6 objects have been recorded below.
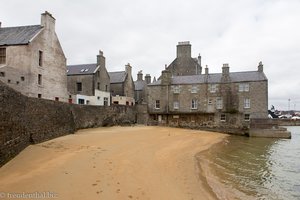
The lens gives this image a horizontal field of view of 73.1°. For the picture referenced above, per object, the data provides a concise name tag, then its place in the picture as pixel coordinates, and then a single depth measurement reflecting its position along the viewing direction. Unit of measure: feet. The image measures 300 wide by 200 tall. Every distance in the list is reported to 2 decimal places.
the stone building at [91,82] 93.77
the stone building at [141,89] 128.81
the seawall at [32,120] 27.97
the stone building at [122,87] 109.71
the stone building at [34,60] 61.61
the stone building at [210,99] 94.69
